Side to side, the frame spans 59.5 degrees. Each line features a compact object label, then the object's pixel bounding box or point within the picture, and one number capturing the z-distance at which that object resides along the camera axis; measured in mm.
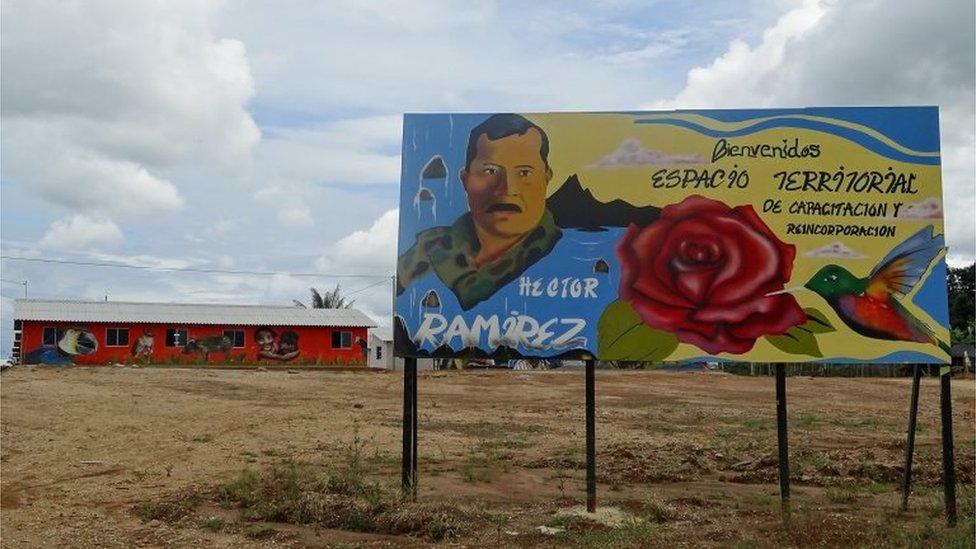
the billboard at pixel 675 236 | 8695
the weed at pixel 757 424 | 19173
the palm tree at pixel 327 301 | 67125
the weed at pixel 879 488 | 11031
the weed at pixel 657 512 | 8773
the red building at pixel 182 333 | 44688
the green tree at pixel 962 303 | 67625
